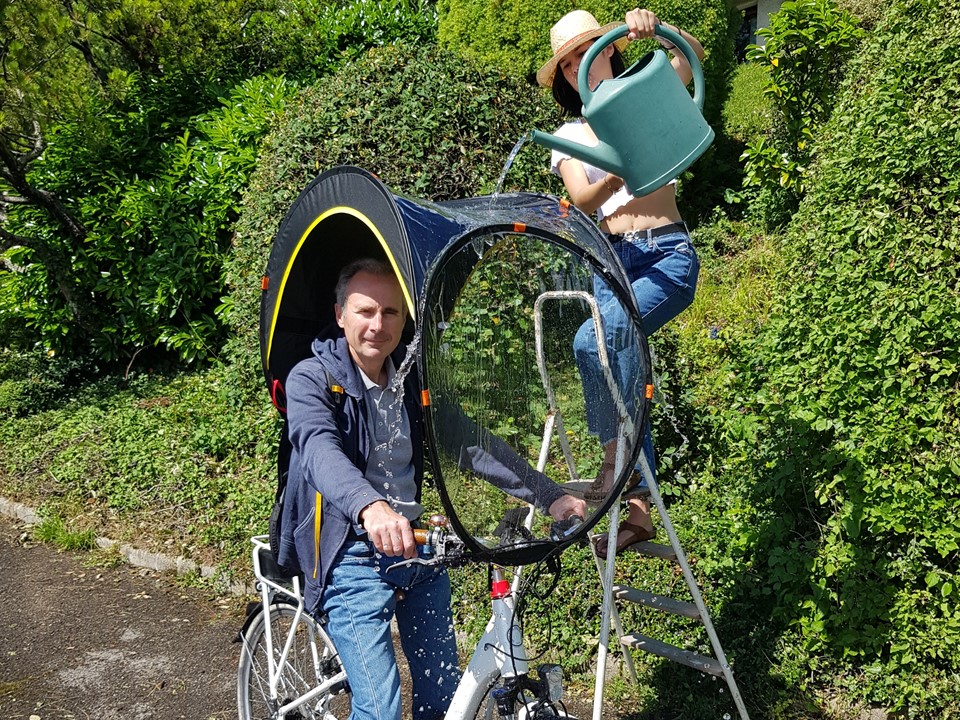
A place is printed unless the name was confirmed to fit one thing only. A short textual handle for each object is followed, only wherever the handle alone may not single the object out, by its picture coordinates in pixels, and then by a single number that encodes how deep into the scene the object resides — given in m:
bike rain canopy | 2.58
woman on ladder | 3.28
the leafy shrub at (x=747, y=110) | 8.62
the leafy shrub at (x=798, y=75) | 6.61
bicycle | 2.63
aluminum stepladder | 2.90
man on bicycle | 2.81
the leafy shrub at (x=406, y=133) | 5.82
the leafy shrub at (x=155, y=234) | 8.07
